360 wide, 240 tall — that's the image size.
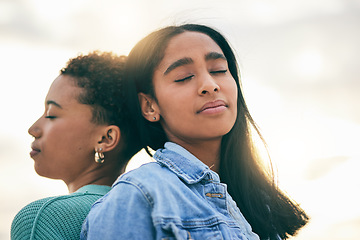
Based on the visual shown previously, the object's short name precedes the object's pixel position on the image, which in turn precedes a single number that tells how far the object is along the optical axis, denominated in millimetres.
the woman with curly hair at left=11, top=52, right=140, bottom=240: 779
